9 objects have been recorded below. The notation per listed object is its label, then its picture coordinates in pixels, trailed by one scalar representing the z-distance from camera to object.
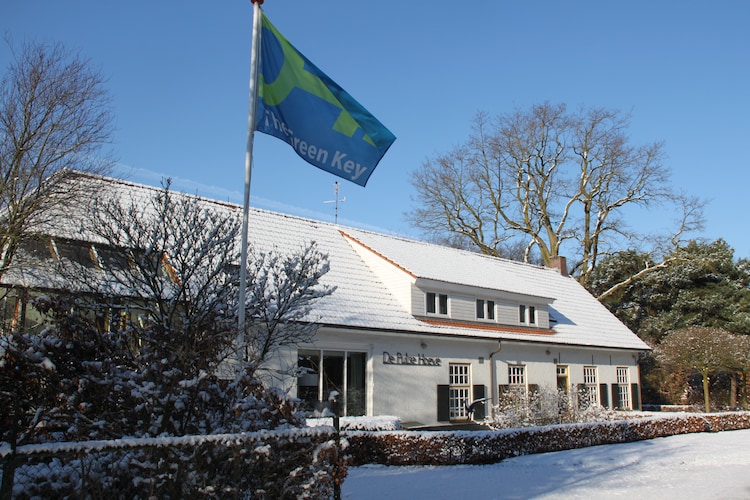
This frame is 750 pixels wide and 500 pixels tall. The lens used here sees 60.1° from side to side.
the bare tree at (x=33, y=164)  13.76
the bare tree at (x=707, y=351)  26.45
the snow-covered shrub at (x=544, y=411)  17.61
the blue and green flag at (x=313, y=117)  9.40
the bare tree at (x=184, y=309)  6.14
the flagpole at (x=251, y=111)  8.67
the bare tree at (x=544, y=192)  38.00
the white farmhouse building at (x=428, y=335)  17.48
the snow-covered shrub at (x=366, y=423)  13.96
